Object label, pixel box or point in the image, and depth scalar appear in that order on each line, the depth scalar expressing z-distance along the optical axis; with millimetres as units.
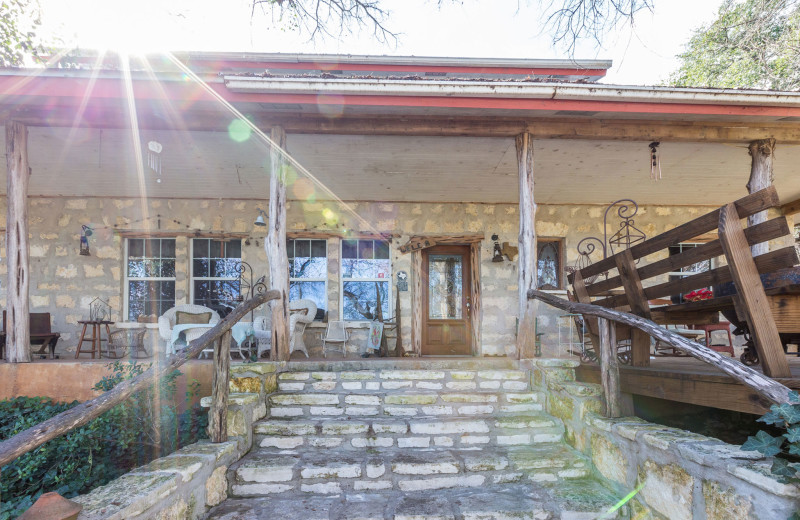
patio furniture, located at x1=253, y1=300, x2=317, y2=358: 6008
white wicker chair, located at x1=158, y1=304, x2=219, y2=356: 5562
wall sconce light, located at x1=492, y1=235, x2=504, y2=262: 7395
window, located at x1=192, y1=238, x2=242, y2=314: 7359
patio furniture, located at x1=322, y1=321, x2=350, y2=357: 6996
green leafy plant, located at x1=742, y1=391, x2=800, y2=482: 1721
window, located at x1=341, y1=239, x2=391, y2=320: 7500
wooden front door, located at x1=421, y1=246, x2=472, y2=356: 7613
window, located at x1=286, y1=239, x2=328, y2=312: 7480
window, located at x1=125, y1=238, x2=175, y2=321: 7277
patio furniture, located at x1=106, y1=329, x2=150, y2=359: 6754
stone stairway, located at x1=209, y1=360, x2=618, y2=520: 2781
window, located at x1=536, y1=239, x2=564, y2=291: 7758
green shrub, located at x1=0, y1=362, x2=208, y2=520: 3592
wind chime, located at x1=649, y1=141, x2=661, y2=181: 4863
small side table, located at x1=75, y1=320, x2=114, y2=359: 6195
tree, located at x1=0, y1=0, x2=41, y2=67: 7848
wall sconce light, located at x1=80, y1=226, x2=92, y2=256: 6902
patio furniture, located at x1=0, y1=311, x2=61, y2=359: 6051
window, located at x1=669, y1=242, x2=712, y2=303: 8053
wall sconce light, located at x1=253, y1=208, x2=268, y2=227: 6705
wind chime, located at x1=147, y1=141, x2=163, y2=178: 4738
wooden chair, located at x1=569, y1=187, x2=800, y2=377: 2447
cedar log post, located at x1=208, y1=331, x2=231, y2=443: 3078
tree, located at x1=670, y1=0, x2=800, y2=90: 11367
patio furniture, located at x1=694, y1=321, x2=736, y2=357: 5855
